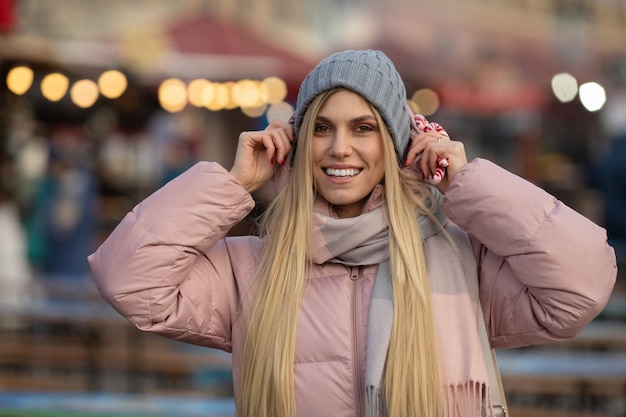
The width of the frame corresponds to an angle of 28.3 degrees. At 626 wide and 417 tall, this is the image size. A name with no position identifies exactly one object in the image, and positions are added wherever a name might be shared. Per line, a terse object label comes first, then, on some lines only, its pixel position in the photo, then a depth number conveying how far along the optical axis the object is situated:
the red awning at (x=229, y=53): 12.49
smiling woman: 3.11
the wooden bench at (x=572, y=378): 6.75
